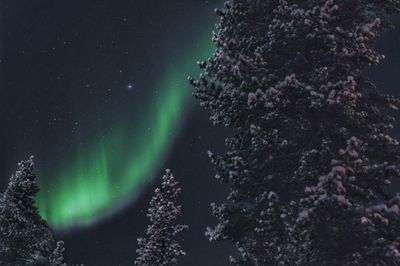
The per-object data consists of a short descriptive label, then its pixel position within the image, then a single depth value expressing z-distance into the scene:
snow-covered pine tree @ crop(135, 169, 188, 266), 22.75
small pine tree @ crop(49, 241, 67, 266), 24.34
